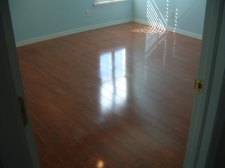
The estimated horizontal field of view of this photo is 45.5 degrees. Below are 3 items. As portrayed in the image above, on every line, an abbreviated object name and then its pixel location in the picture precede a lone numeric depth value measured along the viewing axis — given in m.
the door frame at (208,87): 0.94
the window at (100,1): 5.21
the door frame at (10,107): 0.62
